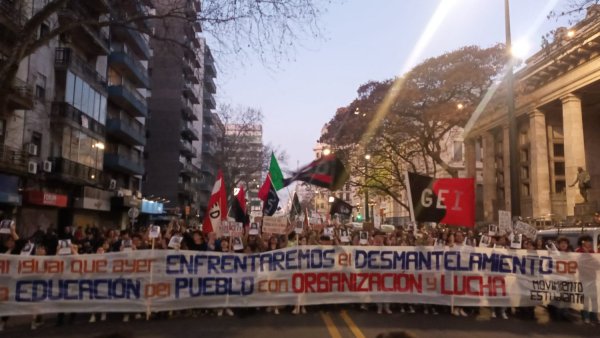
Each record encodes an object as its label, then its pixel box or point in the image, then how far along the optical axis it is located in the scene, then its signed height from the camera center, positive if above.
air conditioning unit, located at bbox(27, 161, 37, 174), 28.68 +3.04
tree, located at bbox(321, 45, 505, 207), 31.81 +7.52
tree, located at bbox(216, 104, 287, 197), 51.47 +7.36
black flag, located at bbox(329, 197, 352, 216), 23.84 +1.08
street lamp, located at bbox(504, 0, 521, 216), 18.16 +3.26
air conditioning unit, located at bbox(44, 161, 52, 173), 31.17 +3.37
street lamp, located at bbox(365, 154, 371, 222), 36.38 +3.11
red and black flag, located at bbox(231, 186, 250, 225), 19.91 +0.79
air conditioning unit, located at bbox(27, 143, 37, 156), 29.19 +4.06
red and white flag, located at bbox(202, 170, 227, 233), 14.99 +0.54
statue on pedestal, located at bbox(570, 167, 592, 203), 28.91 +2.87
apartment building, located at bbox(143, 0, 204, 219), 67.06 +11.28
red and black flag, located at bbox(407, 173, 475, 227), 12.04 +0.75
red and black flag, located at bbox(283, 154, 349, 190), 16.03 +1.73
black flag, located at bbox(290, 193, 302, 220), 29.13 +1.59
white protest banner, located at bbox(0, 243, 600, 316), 10.31 -0.87
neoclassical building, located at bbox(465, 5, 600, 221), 32.56 +7.17
